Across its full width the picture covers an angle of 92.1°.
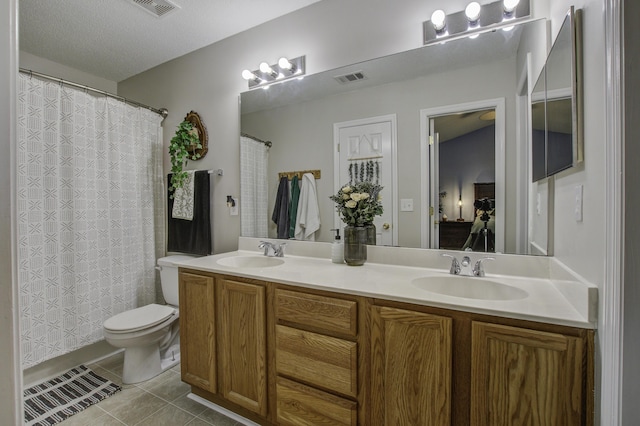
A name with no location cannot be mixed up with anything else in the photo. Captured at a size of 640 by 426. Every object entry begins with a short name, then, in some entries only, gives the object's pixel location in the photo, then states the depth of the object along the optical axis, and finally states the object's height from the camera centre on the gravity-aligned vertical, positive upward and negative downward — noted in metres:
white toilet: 1.98 -0.81
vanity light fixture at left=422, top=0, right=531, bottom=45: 1.46 +0.95
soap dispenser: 1.82 -0.24
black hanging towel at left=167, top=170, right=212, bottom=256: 2.44 -0.12
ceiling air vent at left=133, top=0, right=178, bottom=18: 1.91 +1.30
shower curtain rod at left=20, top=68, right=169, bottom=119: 1.94 +0.88
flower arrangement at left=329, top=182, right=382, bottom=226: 1.74 +0.05
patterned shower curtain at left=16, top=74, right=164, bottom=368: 1.97 +0.00
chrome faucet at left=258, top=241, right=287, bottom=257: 2.08 -0.25
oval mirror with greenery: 2.50 +0.52
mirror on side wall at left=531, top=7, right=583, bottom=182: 1.00 +0.39
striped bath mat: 1.79 -1.17
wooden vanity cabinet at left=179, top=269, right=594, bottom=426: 0.97 -0.59
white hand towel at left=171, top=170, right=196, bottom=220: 2.52 +0.09
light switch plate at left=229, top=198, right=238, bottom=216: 2.38 +0.02
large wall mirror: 1.51 +0.51
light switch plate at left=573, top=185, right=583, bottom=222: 0.99 +0.03
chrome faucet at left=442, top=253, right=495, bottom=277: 1.47 -0.27
